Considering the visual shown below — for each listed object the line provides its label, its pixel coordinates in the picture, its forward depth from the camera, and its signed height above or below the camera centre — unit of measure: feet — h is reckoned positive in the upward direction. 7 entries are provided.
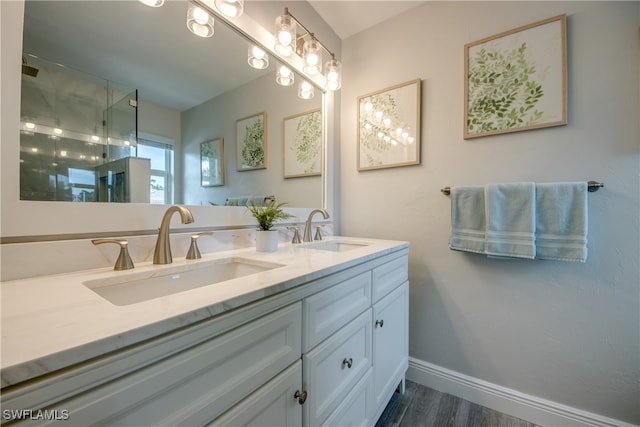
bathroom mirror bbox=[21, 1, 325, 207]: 2.27 +1.55
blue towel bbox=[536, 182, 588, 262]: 3.46 -0.13
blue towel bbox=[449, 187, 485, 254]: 4.16 -0.13
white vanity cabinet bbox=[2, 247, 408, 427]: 1.10 -0.97
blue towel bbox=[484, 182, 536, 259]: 3.71 -0.11
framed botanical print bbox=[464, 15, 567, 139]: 3.75 +2.07
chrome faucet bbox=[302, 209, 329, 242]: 4.77 -0.27
